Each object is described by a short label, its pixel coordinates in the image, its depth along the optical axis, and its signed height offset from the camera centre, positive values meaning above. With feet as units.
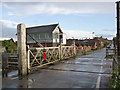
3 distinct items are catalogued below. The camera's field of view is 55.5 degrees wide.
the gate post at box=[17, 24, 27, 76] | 23.06 -0.90
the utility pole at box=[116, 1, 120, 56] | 36.75 +8.77
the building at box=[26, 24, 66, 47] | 109.19 +10.32
